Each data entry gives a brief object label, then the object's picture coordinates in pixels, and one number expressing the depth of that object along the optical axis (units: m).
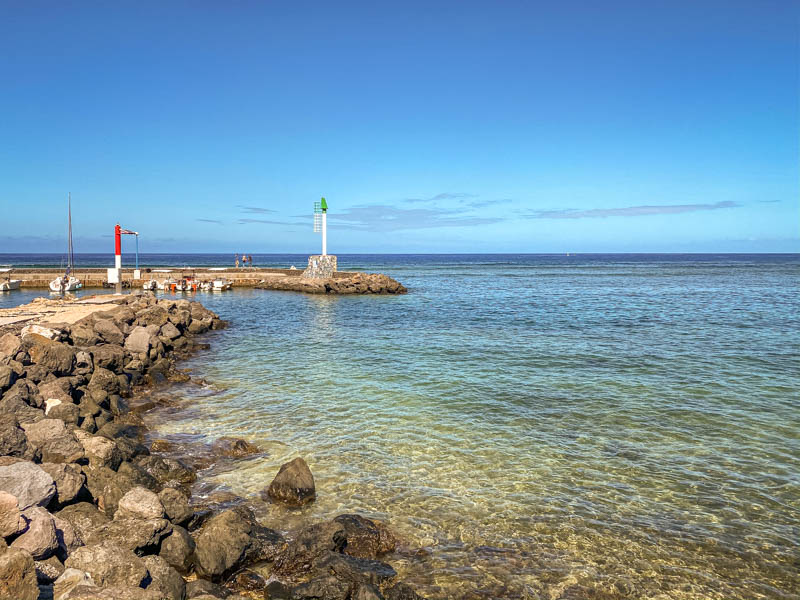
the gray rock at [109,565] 5.60
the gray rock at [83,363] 15.01
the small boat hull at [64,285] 48.78
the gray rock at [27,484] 6.64
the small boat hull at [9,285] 49.12
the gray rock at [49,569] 5.51
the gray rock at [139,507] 7.22
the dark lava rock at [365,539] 7.34
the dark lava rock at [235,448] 10.87
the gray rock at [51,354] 13.91
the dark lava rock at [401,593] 6.22
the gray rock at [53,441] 8.92
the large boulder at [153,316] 24.85
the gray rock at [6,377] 11.71
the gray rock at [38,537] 5.65
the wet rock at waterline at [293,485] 8.84
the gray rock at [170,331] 23.03
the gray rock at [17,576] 4.75
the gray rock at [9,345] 13.71
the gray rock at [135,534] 6.65
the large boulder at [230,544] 6.77
